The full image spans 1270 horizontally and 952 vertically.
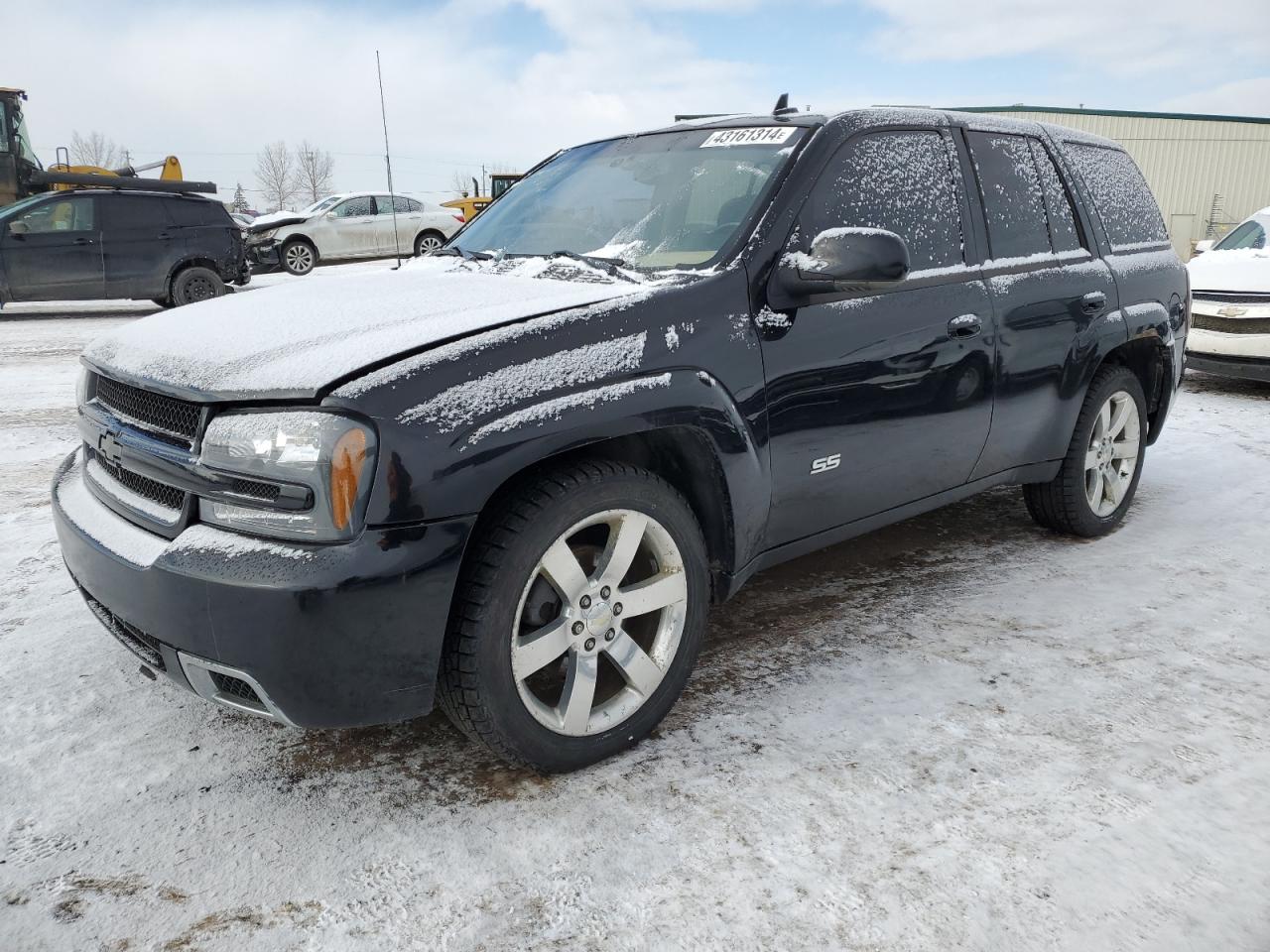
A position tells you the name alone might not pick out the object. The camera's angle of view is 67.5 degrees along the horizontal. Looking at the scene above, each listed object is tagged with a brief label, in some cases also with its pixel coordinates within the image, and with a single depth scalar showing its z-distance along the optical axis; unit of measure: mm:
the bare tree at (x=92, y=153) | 87269
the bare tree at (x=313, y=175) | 89500
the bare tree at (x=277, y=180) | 91375
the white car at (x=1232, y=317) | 7344
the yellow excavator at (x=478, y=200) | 23616
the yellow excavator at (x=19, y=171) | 14695
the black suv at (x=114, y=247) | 12094
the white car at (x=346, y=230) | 18250
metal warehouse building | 29984
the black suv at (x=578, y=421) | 2016
